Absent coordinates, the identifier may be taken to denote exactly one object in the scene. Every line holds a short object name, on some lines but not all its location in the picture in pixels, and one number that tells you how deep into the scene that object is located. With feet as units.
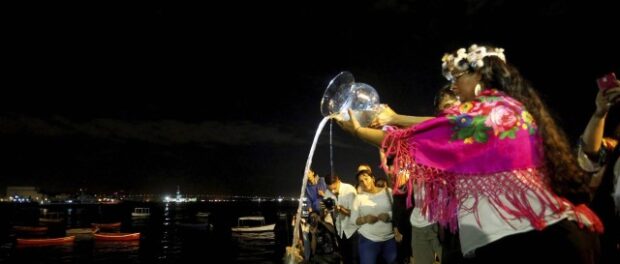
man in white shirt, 25.25
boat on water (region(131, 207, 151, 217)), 385.91
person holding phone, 8.07
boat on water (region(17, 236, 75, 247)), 133.28
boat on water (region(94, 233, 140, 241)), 146.92
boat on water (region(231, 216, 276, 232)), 183.01
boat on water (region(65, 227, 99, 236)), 166.09
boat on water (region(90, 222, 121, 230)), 199.37
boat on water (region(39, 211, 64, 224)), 234.66
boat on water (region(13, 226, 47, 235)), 174.19
